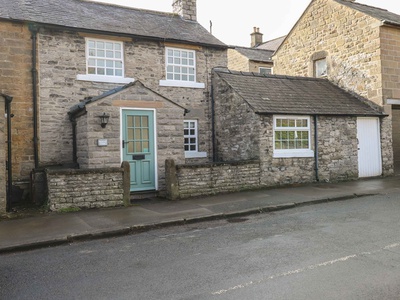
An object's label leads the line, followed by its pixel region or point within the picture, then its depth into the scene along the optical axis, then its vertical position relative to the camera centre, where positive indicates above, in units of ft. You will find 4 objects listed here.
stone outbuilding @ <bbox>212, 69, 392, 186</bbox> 42.98 +2.95
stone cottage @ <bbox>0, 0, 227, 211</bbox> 36.73 +8.60
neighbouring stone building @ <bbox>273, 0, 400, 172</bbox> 51.65 +15.85
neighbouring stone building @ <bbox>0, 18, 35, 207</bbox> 39.42 +7.72
